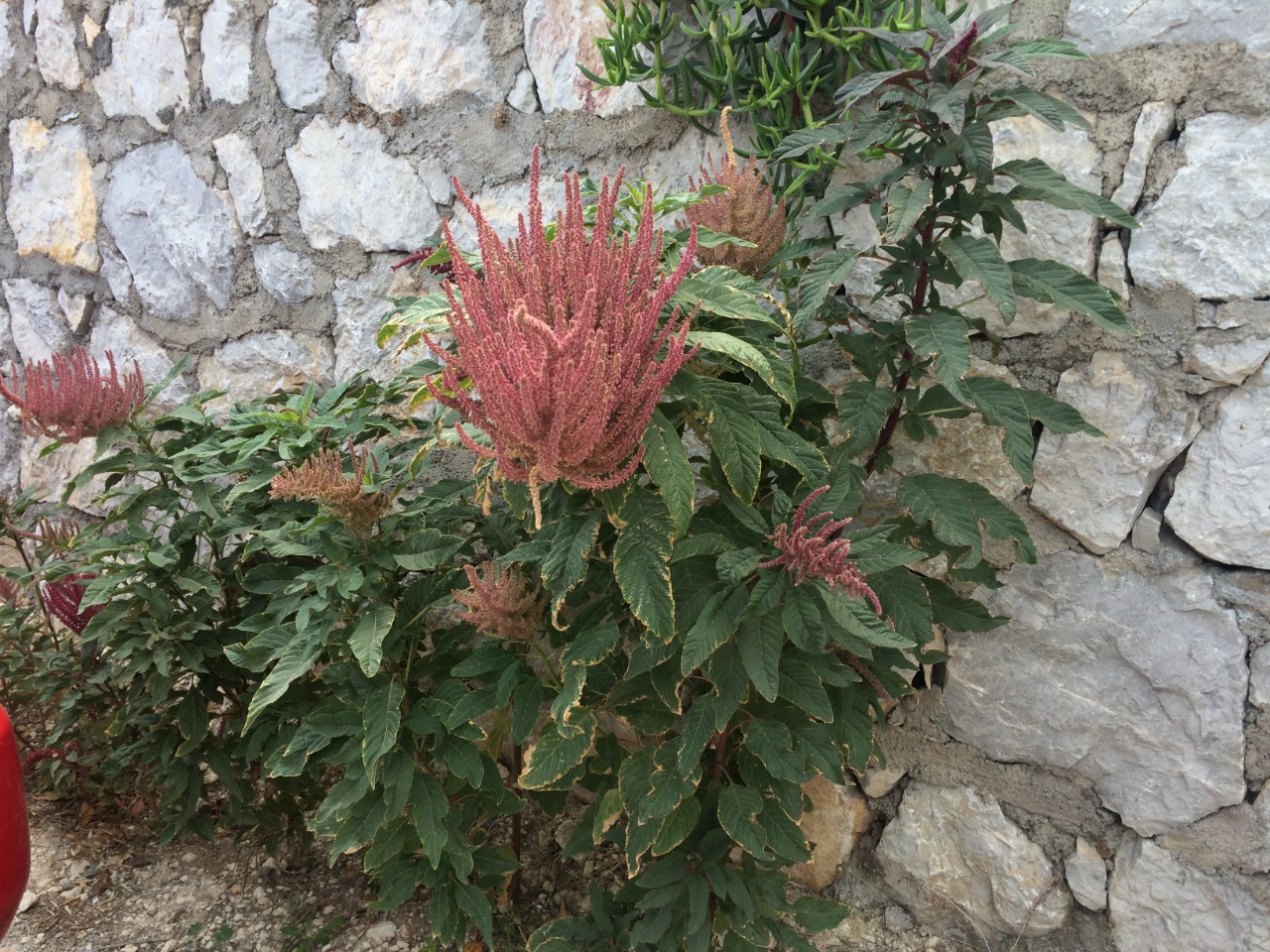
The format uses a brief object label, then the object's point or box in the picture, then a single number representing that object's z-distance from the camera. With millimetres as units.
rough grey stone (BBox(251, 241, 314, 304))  2441
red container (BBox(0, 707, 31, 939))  1129
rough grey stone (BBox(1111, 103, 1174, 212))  1495
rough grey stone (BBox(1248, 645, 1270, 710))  1523
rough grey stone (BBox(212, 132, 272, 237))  2471
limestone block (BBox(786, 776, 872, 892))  1893
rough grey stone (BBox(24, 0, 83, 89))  2734
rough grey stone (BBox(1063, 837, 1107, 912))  1716
